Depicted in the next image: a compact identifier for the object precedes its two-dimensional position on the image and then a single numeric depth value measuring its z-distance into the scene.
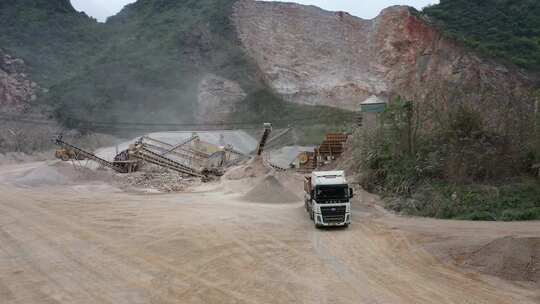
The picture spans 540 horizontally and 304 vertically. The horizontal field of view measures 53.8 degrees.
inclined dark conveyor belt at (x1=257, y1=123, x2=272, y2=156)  25.59
